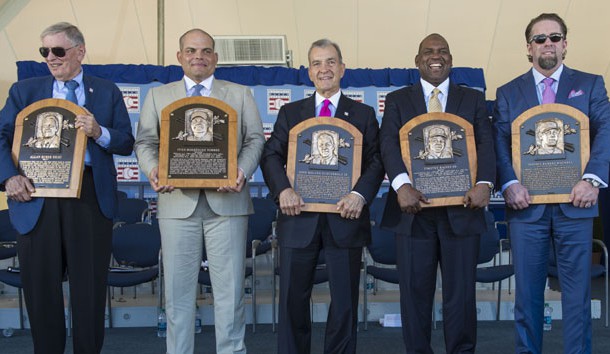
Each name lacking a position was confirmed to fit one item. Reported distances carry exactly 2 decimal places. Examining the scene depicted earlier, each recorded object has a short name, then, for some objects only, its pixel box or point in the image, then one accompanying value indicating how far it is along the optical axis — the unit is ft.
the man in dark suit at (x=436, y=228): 13.01
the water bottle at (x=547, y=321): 20.35
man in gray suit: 13.29
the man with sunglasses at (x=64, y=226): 12.81
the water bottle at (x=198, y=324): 19.98
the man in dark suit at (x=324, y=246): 13.15
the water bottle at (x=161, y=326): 19.31
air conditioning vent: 41.19
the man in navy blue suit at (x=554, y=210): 13.02
